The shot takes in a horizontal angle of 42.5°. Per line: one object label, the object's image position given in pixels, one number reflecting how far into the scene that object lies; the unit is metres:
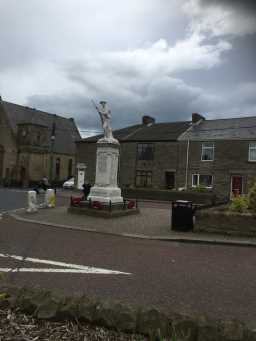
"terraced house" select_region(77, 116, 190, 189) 35.78
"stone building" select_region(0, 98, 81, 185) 53.31
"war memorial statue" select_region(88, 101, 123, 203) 16.86
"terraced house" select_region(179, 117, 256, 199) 31.92
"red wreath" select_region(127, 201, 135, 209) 17.34
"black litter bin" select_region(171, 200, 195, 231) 11.95
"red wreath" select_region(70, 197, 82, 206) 16.81
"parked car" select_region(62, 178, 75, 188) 44.91
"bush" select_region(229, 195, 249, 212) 11.62
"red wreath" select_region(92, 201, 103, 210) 15.79
